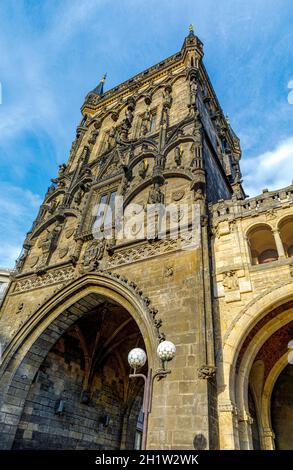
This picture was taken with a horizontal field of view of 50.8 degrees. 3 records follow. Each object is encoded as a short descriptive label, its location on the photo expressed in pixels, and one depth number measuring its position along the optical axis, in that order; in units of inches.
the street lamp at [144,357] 230.0
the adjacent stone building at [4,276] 898.1
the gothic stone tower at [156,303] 305.0
